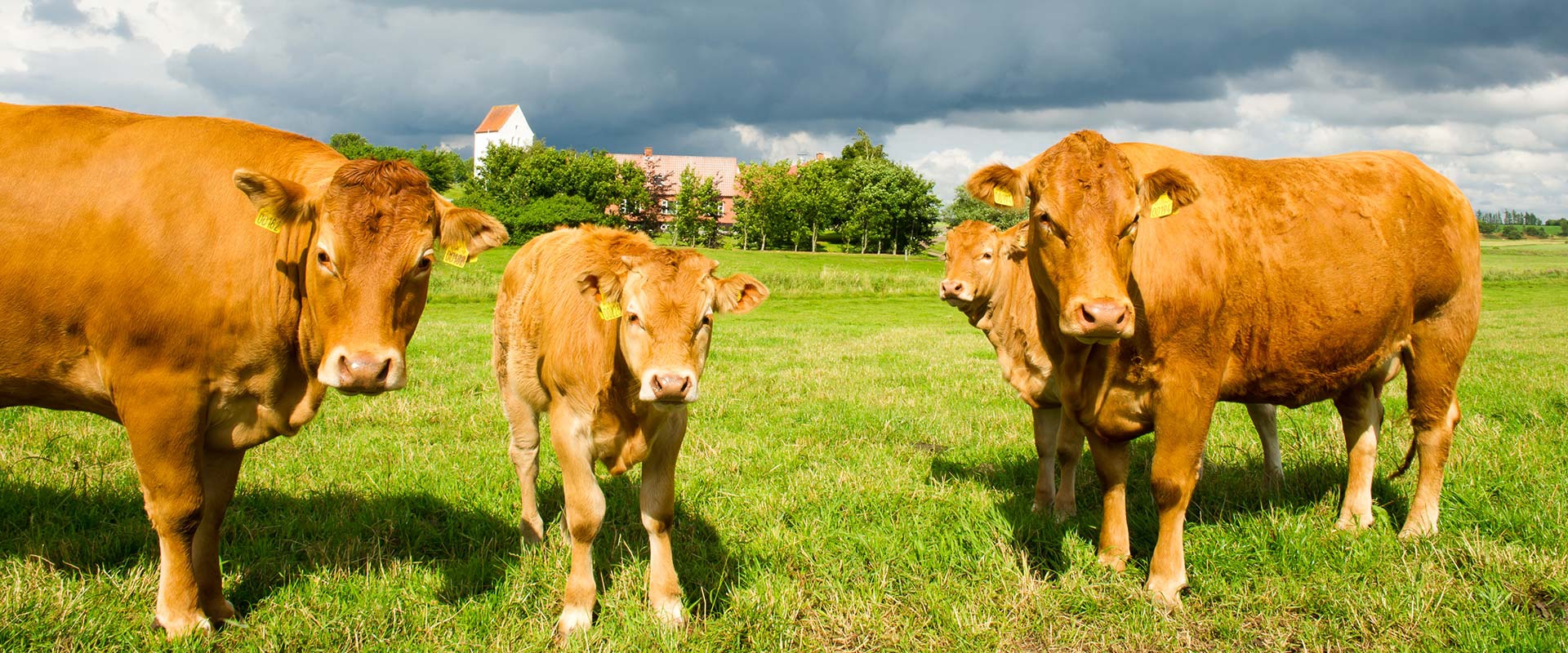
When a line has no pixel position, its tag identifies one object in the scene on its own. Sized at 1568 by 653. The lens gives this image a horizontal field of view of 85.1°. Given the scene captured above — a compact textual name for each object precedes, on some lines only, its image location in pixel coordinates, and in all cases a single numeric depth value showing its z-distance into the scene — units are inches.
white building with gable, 4633.4
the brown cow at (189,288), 141.4
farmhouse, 4016.5
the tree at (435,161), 4109.3
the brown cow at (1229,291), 153.5
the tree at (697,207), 3289.9
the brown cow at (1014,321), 230.2
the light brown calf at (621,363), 150.9
